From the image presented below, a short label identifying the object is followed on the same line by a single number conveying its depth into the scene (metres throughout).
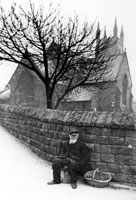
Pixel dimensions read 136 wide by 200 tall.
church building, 25.41
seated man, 4.51
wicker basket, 4.39
